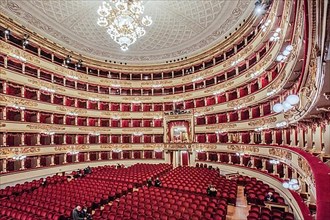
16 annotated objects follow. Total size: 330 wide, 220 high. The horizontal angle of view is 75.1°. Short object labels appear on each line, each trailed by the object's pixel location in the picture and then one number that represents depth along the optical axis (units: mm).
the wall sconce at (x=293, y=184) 8117
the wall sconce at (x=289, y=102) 5406
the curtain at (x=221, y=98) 22419
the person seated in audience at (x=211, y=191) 12352
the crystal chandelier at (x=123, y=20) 12307
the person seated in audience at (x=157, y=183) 14952
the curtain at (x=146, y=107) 27328
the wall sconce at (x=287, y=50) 6793
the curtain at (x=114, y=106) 26227
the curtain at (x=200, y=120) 24312
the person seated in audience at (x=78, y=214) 8891
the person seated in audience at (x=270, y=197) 11113
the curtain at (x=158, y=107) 27103
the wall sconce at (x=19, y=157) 15730
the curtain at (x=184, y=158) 24992
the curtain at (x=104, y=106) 25545
